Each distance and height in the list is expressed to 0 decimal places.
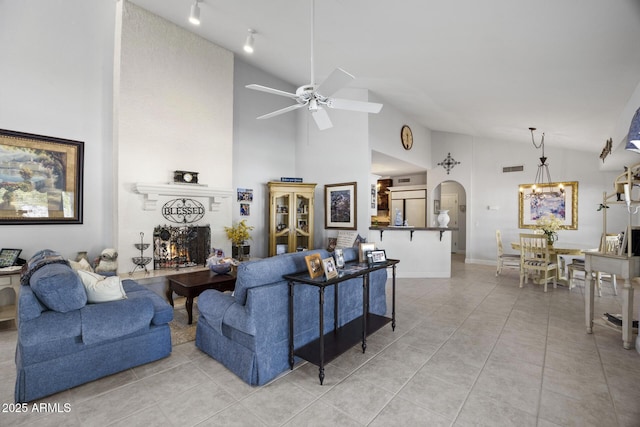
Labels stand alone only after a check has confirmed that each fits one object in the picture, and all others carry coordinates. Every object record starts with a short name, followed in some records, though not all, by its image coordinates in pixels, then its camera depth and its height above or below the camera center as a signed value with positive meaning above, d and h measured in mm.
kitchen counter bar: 6062 -717
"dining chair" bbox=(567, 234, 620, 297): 4652 -888
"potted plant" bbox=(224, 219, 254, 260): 5395 -472
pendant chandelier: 6938 +663
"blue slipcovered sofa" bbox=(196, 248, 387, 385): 2293 -870
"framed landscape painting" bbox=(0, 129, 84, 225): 3775 +416
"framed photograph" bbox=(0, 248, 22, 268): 3531 -546
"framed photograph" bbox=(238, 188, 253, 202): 6090 +354
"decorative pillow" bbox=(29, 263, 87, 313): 2225 -588
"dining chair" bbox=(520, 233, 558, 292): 5293 -796
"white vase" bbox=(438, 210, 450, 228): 6215 -132
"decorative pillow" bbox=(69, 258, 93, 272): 3522 -640
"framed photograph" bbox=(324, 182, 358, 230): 6027 +141
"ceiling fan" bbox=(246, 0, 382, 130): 2777 +1166
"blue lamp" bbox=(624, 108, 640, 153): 2229 +588
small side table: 3363 -812
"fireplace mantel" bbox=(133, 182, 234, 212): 4419 +314
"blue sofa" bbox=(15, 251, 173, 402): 2125 -928
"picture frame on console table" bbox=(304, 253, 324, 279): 2328 -409
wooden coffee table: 3480 -855
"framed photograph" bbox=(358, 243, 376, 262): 3061 -373
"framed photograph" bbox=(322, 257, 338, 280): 2324 -439
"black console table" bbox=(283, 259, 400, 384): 2311 -1110
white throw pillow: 2545 -650
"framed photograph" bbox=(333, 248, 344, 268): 2807 -420
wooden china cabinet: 6195 -76
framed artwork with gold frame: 6785 +262
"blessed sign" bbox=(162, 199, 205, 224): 4758 +14
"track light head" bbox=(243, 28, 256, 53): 4516 +2521
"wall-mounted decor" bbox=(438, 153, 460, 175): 8273 +1390
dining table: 5270 -644
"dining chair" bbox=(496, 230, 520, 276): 5903 -905
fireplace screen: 4641 -545
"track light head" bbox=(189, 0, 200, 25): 3740 +2442
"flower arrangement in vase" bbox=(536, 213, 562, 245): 5590 -253
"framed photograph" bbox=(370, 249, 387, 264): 3055 -438
